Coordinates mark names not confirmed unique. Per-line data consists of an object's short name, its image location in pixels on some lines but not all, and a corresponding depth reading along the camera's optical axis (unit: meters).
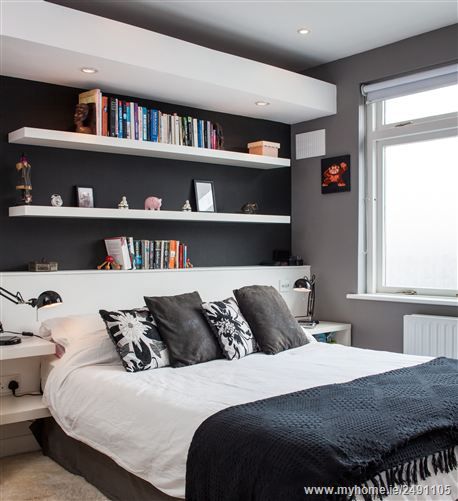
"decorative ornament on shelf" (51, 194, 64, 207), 3.64
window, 4.23
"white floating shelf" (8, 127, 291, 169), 3.50
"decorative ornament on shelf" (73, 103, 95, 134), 3.69
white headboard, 3.45
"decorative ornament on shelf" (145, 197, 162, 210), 4.10
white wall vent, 4.87
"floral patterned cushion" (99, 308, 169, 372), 3.10
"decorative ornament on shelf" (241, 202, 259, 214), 4.70
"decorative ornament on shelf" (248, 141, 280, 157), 4.67
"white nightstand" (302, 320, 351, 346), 4.49
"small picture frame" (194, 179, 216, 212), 4.47
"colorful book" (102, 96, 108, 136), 3.73
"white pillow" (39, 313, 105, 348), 3.31
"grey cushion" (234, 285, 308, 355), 3.62
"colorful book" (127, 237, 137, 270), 3.94
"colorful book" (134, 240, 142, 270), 3.99
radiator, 4.00
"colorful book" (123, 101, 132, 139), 3.84
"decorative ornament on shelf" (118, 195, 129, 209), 3.94
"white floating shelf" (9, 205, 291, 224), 3.46
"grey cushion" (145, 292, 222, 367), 3.26
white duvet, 2.32
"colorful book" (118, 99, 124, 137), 3.81
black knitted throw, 1.82
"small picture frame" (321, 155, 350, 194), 4.70
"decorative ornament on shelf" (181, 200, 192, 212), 4.29
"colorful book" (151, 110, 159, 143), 3.98
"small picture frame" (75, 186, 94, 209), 3.83
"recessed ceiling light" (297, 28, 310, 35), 4.06
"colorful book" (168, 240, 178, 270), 4.18
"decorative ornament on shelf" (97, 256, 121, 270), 3.88
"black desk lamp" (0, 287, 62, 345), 3.17
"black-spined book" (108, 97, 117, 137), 3.77
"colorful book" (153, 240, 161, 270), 4.09
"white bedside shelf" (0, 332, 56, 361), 3.05
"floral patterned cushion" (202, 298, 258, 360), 3.42
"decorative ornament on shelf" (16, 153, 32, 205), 3.49
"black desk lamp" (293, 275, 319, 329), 4.43
